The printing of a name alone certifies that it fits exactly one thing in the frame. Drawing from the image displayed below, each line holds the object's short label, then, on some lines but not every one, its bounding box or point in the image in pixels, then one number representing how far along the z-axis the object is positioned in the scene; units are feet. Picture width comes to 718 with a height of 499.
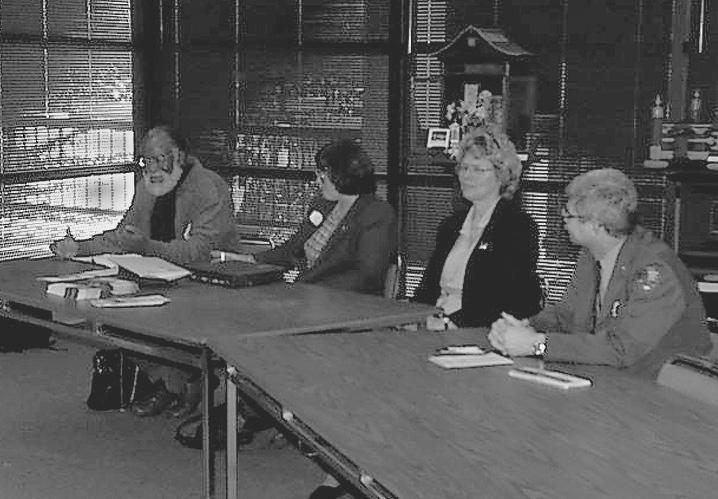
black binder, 14.44
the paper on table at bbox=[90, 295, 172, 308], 13.12
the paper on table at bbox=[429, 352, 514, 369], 10.12
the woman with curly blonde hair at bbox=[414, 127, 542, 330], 13.80
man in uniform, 10.23
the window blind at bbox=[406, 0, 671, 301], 19.22
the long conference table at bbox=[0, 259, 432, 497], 11.79
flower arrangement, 19.08
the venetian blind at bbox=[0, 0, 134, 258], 21.79
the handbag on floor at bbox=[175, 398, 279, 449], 15.23
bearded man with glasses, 16.88
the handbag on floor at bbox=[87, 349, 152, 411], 17.06
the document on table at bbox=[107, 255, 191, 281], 14.26
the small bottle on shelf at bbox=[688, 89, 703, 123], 18.42
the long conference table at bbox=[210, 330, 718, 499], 7.05
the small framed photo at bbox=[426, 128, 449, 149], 19.86
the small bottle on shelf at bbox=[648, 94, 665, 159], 17.78
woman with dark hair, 15.20
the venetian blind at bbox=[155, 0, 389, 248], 21.83
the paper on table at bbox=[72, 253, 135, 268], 15.49
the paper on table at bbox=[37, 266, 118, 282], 14.56
